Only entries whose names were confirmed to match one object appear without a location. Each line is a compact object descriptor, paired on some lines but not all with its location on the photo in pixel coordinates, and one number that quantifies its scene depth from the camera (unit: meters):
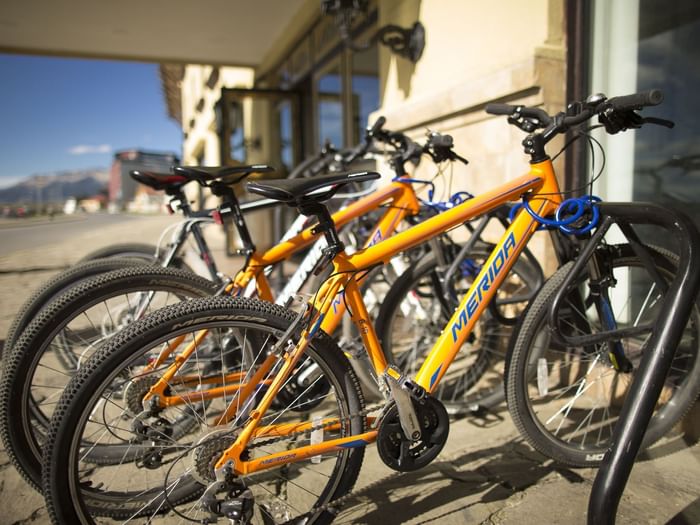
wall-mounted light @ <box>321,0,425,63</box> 3.68
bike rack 1.42
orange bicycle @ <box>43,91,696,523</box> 1.38
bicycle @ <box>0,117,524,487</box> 1.65
